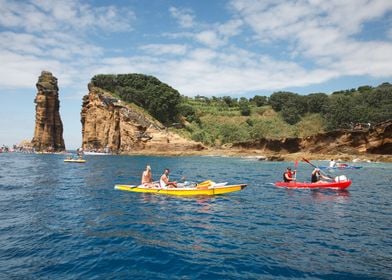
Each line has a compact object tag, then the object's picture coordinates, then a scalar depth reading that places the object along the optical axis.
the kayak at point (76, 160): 57.92
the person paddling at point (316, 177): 26.50
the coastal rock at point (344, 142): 56.91
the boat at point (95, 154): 85.24
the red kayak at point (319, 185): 25.05
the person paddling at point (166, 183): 23.16
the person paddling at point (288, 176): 27.11
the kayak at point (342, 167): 44.02
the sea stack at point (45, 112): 113.12
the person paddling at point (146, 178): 24.29
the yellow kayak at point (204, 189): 22.34
